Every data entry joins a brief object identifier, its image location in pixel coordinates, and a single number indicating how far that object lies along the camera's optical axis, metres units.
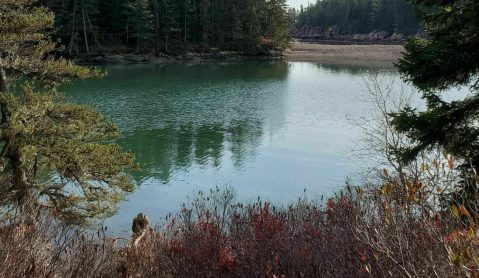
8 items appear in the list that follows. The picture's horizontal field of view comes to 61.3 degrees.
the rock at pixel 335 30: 117.94
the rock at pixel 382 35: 103.69
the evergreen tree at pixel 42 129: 8.94
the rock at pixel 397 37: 98.94
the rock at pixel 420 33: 96.74
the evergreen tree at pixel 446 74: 7.88
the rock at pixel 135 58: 59.44
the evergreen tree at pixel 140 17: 58.31
